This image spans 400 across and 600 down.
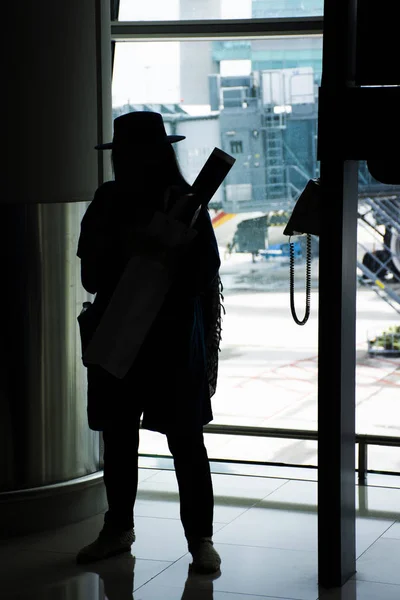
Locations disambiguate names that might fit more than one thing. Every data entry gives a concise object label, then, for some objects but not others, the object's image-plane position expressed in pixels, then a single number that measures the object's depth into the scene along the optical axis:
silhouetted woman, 5.73
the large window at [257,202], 8.46
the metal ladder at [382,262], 8.36
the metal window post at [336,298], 5.31
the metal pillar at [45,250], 6.59
